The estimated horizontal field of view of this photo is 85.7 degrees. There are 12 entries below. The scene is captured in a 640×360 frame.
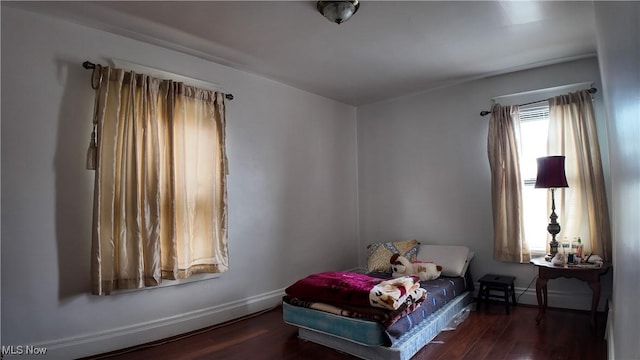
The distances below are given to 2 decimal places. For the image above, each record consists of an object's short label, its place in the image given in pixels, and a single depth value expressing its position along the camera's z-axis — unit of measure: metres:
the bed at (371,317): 2.55
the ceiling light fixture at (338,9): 2.50
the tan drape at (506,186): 3.81
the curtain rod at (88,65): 2.77
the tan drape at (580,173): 3.36
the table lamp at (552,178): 3.31
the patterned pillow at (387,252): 4.21
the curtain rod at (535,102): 3.52
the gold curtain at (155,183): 2.78
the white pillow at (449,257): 3.87
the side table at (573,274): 3.05
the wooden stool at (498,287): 3.62
